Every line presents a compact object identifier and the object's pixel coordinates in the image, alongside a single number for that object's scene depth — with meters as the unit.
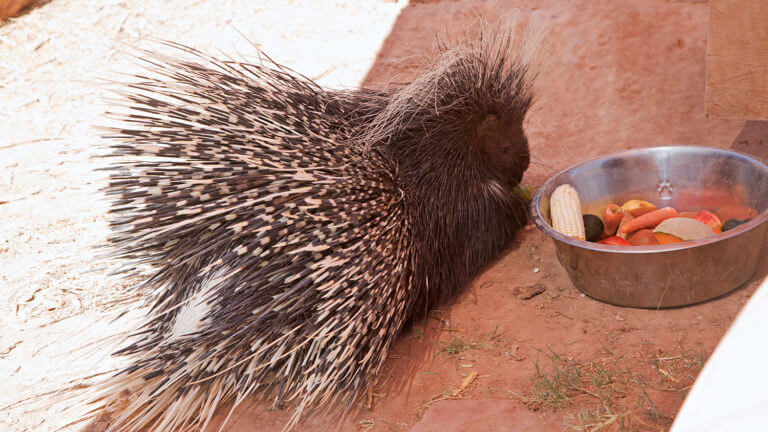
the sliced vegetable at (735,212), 2.14
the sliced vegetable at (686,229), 2.05
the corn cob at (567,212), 2.18
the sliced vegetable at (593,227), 2.26
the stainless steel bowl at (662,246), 1.89
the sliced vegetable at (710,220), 2.14
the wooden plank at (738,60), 2.25
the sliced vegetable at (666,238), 2.05
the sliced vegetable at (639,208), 2.31
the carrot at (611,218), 2.29
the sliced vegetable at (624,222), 2.28
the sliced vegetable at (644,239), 2.11
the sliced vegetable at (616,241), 2.17
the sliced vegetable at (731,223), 2.07
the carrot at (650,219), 2.23
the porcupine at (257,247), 1.73
